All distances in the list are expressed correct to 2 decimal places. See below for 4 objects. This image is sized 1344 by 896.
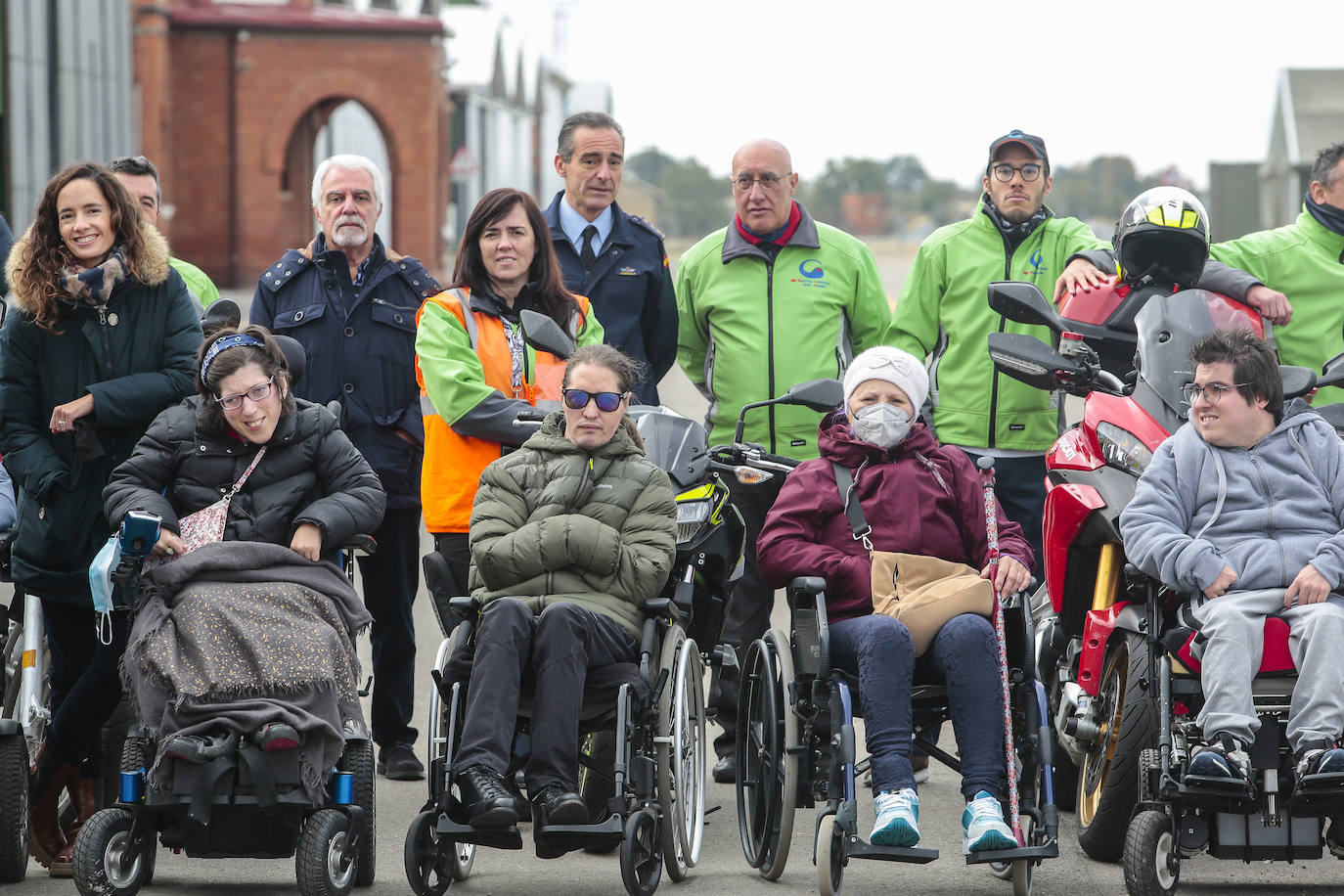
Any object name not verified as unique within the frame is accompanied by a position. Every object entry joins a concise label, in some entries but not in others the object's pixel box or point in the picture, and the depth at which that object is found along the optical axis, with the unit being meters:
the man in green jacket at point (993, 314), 13.38
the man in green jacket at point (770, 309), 13.34
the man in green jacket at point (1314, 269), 12.77
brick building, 64.69
